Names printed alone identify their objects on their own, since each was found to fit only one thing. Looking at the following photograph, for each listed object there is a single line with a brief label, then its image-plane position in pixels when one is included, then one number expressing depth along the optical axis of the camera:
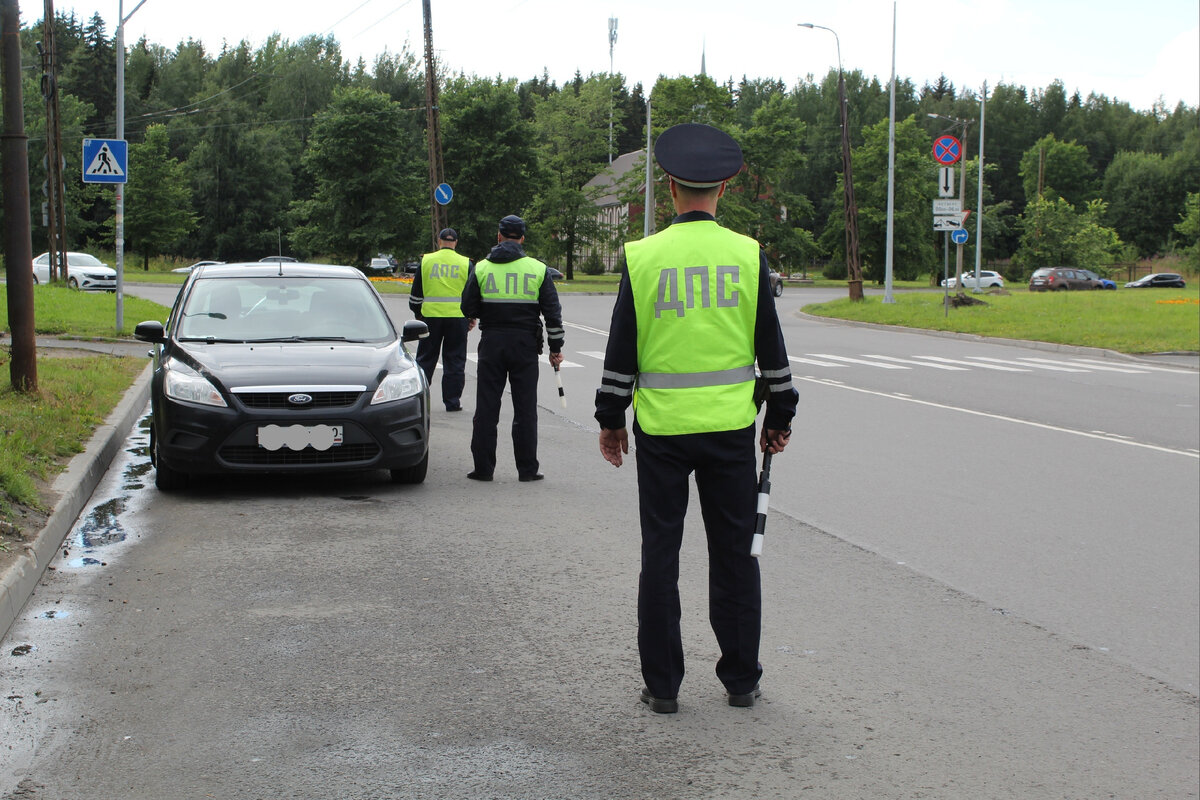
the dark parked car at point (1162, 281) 66.75
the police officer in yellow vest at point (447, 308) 13.18
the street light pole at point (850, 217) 36.44
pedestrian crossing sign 18.50
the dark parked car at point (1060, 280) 62.16
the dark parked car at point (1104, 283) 63.72
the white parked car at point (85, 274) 40.97
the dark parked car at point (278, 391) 7.75
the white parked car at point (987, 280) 66.79
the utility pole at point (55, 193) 37.59
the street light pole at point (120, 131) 20.53
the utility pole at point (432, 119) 35.53
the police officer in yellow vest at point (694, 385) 4.04
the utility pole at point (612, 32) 97.56
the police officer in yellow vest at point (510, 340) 8.83
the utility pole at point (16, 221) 10.25
